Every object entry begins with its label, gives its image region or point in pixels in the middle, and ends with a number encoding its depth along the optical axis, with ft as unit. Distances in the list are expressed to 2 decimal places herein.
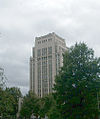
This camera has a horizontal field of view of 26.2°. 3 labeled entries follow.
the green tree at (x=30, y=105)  206.49
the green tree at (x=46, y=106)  165.78
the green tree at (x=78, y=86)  81.00
